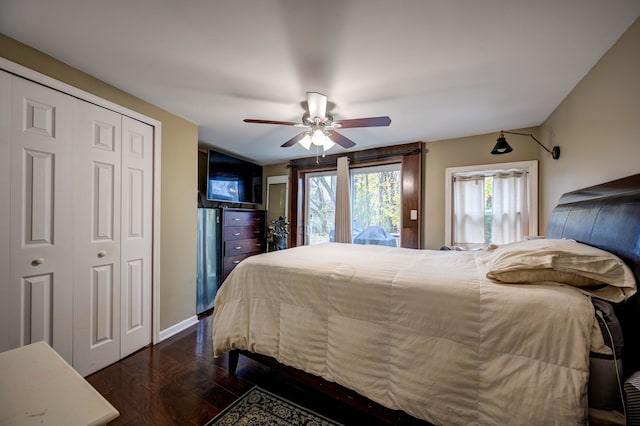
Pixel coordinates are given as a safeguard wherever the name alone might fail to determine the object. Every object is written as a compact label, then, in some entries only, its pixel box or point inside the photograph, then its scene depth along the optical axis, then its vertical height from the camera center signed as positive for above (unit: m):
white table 0.56 -0.48
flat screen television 3.61 +0.55
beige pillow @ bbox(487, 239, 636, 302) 1.01 -0.23
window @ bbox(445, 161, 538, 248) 2.79 +0.13
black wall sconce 2.27 +0.63
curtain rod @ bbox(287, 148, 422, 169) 3.39 +0.88
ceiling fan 1.98 +0.79
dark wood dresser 3.62 -0.37
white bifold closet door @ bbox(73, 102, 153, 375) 1.87 -0.21
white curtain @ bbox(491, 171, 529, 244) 2.80 +0.08
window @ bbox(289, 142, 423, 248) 3.39 +0.35
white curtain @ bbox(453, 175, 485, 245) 3.02 +0.07
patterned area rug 1.45 -1.27
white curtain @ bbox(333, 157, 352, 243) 3.89 +0.17
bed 0.94 -0.52
